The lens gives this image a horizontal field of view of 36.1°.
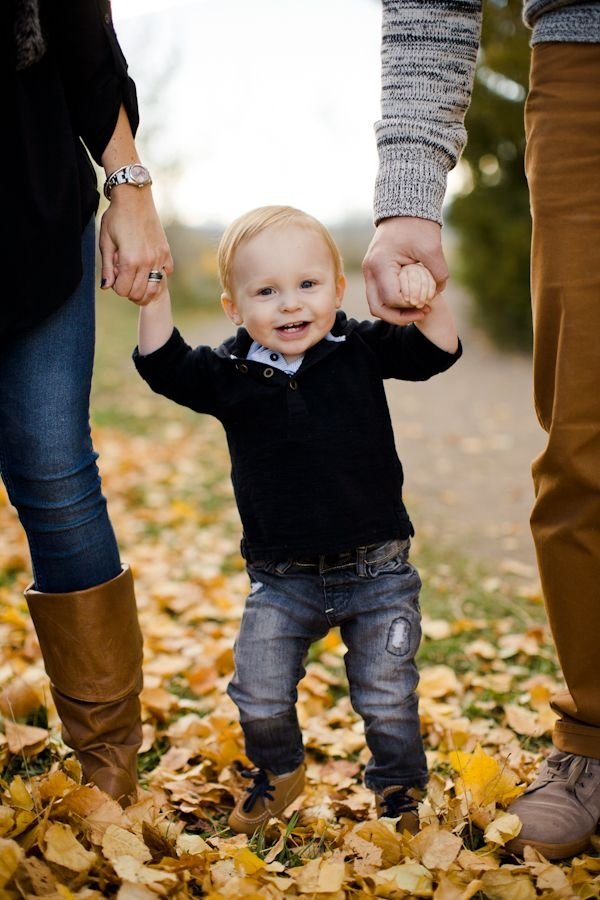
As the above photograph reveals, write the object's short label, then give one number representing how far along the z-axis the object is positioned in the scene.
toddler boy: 1.94
